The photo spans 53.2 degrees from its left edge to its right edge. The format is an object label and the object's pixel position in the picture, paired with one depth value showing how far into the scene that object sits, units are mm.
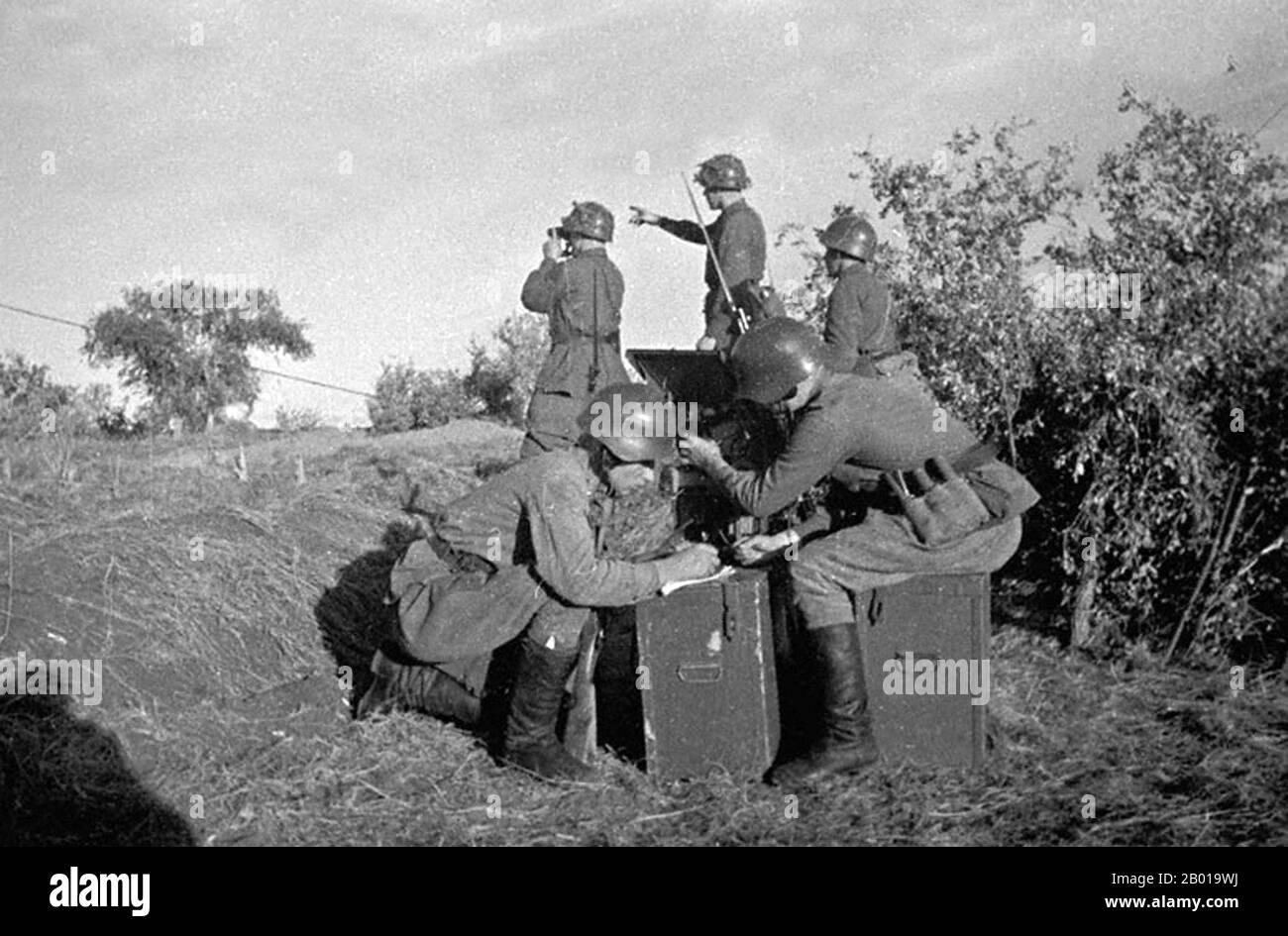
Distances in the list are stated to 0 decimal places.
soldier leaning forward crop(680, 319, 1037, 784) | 5121
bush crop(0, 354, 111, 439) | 11750
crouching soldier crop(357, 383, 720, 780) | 5188
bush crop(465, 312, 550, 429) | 17719
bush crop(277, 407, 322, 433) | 18500
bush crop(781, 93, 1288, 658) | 6371
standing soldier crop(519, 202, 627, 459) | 8523
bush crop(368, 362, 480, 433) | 17953
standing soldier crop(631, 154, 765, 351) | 7918
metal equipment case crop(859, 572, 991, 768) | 5207
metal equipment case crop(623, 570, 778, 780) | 5184
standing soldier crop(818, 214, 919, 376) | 7113
